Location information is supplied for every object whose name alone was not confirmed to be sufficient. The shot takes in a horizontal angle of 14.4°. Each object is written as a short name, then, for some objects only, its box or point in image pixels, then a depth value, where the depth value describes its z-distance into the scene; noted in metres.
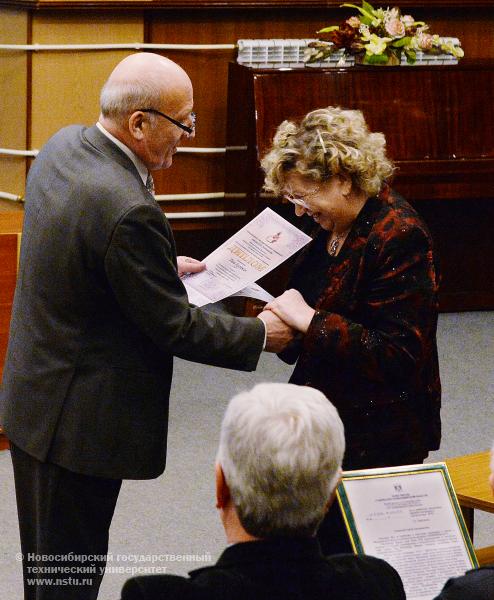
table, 5.07
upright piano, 10.25
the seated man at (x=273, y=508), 2.82
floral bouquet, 10.52
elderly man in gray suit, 4.27
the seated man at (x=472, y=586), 3.05
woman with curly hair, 4.60
